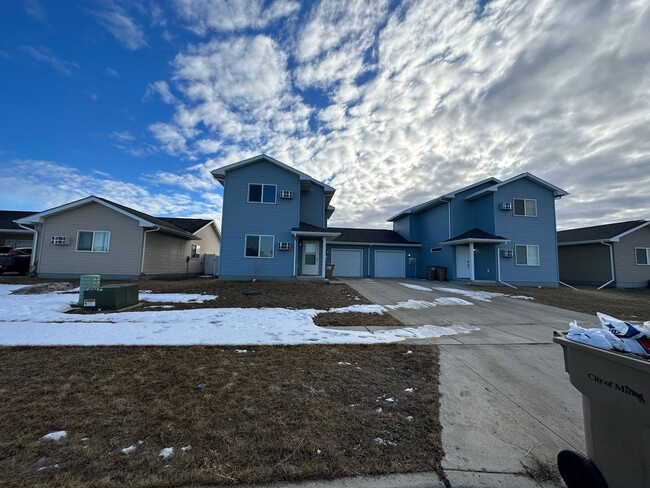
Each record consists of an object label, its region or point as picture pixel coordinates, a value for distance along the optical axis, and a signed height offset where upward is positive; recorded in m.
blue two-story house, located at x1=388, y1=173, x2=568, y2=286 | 17.73 +2.17
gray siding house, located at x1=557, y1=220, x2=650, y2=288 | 19.50 +0.93
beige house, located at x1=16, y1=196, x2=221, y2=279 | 16.05 +1.26
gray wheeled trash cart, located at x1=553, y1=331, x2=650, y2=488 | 1.61 -0.93
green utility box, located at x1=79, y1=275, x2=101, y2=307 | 8.79 -0.64
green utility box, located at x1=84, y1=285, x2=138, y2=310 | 8.34 -1.08
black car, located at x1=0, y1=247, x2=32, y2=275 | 16.89 -0.03
